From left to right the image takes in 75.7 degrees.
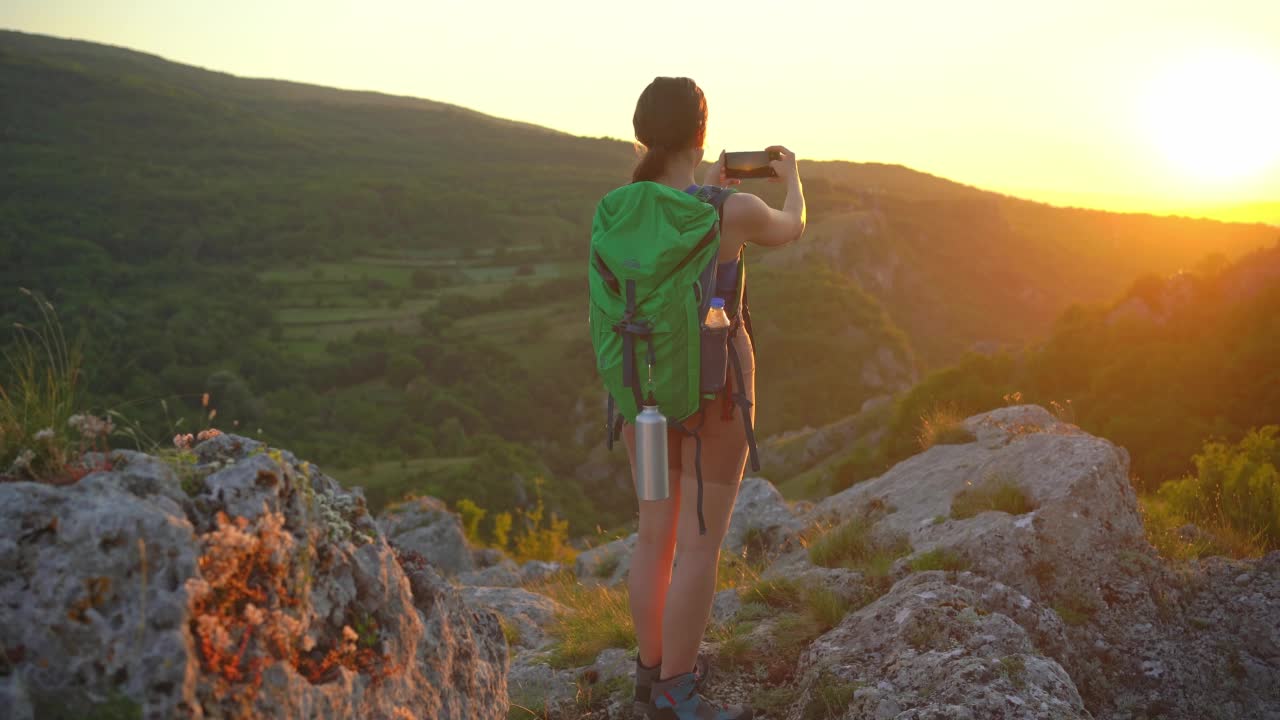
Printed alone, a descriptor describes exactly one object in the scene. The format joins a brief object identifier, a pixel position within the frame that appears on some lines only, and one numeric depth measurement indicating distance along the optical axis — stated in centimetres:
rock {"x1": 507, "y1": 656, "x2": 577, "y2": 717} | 400
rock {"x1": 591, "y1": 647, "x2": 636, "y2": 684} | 427
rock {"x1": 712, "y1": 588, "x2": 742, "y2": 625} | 492
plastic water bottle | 273
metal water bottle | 274
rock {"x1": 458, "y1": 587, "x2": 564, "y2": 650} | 587
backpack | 268
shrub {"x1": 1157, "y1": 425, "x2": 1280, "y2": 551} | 577
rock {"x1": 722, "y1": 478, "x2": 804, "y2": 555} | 784
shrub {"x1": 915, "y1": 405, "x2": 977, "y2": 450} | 742
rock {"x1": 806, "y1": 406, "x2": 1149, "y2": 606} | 454
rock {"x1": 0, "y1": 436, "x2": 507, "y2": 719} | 173
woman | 284
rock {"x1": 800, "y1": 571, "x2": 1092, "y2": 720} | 308
